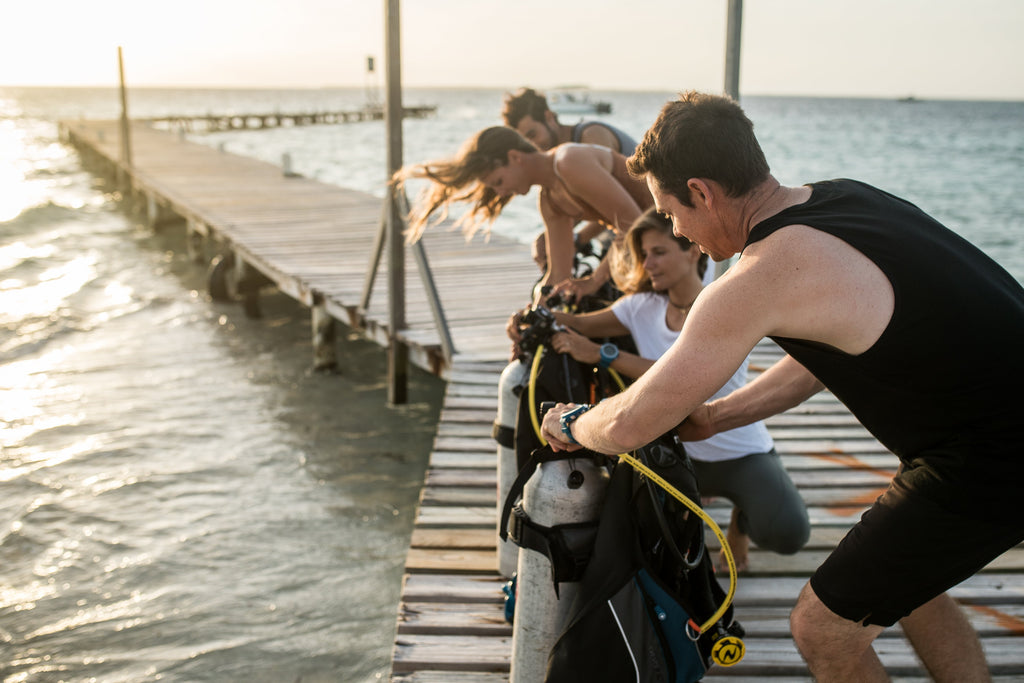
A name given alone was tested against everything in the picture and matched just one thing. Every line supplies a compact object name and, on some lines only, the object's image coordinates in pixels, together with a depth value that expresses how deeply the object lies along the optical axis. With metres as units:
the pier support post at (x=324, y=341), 8.75
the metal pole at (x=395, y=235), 5.77
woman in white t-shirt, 3.21
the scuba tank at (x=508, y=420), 2.97
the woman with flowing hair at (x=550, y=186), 3.74
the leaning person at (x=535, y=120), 5.25
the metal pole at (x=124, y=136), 20.95
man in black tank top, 1.72
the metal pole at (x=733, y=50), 4.16
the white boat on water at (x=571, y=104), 81.62
